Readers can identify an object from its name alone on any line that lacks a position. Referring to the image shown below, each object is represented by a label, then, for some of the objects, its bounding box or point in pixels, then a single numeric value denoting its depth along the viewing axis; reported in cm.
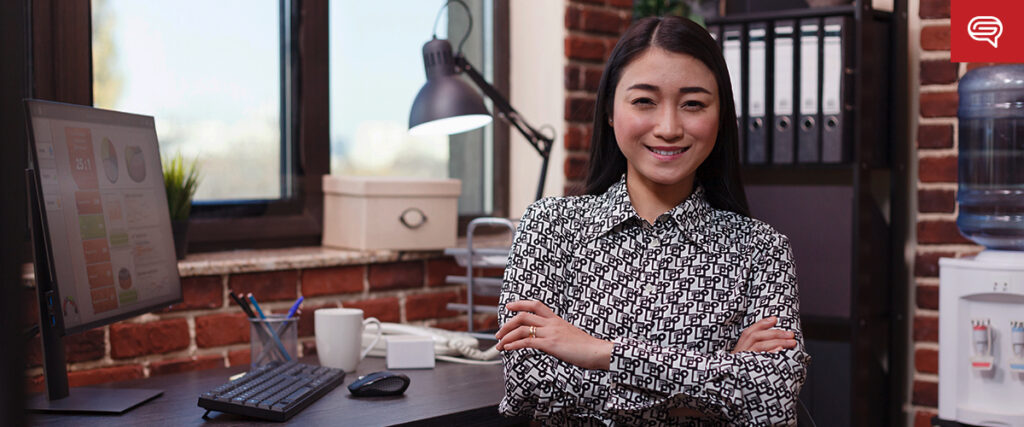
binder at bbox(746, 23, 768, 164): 229
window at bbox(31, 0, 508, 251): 182
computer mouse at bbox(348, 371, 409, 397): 143
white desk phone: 173
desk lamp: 186
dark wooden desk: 129
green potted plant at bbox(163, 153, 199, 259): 180
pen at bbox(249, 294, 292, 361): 162
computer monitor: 127
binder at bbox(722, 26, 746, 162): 232
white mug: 162
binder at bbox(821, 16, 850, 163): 221
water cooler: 207
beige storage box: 210
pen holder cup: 161
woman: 118
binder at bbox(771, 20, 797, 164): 226
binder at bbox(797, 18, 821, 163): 224
